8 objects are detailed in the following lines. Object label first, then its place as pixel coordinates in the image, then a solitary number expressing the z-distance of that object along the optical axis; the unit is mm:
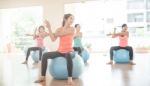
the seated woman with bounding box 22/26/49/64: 5996
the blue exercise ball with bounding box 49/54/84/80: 3615
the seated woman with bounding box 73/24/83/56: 5903
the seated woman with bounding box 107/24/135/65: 5605
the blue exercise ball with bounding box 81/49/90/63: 6148
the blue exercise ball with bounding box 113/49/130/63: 5648
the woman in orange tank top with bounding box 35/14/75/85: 3475
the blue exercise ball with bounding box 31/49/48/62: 6183
